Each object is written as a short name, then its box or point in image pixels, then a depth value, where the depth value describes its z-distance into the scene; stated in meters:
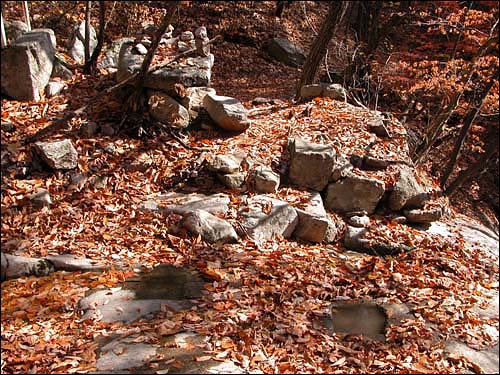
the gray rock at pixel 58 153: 5.36
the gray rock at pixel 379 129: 7.42
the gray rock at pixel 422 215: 6.51
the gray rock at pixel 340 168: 6.37
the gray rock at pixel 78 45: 8.02
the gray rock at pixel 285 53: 12.77
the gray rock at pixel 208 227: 5.01
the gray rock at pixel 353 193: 6.30
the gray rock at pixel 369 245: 5.70
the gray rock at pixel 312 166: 6.22
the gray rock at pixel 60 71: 7.01
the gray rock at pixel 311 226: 5.59
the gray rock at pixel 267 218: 5.32
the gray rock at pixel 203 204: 5.31
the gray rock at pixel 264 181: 5.93
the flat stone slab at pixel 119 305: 3.62
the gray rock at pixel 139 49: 7.14
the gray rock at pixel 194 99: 6.74
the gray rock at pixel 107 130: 6.22
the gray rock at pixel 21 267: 4.01
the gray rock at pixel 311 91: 8.30
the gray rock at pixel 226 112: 6.67
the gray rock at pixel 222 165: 5.90
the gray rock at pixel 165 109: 6.53
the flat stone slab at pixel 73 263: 4.24
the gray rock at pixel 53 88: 6.57
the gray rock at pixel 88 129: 6.05
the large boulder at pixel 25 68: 6.09
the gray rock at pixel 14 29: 7.26
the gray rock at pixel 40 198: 4.91
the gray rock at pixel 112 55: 7.96
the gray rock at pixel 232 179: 5.85
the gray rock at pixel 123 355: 3.04
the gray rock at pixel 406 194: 6.50
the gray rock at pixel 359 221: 6.05
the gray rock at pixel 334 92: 8.30
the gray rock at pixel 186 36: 7.77
